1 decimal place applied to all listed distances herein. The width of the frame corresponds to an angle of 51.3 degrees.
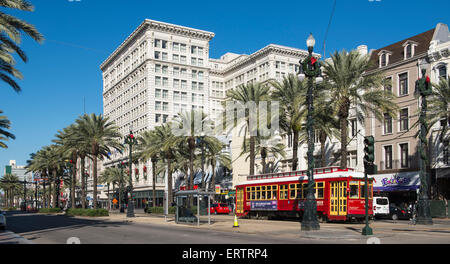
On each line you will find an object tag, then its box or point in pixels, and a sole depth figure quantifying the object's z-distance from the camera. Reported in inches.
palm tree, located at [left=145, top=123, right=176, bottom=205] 2255.2
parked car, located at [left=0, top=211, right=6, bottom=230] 1124.1
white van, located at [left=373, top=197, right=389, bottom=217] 1518.2
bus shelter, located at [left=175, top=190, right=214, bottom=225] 1252.8
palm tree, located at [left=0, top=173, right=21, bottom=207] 5939.5
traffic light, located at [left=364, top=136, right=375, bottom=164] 786.2
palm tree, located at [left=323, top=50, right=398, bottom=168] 1438.2
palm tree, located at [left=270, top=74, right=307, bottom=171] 1636.3
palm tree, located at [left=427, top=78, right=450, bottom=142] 1587.1
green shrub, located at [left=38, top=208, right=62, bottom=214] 2920.8
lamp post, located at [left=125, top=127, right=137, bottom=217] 1888.4
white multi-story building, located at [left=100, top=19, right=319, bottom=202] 4224.9
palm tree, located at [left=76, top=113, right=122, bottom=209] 2214.6
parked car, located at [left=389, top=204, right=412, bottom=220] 1544.0
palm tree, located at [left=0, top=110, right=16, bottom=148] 1428.4
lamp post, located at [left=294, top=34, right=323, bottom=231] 949.8
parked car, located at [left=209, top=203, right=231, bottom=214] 2383.1
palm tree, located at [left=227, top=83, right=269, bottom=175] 1766.7
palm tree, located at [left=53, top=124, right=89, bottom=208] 2217.0
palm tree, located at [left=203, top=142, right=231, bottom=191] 2657.5
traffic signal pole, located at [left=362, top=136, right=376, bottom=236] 786.8
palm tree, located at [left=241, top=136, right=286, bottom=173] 2072.8
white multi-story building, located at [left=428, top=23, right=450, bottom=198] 1717.5
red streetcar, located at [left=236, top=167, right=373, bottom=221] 1220.5
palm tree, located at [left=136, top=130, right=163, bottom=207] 2348.7
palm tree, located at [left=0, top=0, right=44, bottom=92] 893.1
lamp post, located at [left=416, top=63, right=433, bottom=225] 1151.0
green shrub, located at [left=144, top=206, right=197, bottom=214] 2454.5
